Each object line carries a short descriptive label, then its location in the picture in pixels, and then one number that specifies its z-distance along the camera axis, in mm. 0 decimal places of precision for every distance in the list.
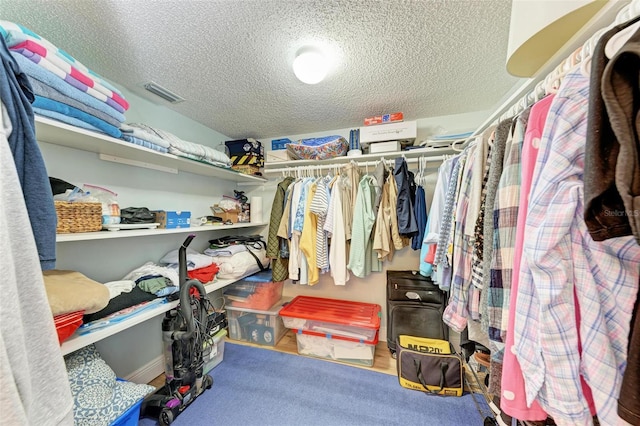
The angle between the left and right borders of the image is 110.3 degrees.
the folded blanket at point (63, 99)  904
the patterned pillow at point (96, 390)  970
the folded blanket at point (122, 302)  1104
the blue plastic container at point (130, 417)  1033
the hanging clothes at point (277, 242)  2047
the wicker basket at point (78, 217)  1008
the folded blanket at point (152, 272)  1523
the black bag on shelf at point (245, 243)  2168
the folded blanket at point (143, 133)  1291
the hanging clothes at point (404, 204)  1744
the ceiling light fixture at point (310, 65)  1217
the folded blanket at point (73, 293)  907
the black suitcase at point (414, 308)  1879
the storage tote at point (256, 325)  2141
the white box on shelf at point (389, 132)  1834
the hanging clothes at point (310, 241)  1893
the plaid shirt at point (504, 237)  709
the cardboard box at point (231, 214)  2229
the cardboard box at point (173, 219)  1537
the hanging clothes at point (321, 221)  1837
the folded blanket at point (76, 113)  925
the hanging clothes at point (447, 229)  1225
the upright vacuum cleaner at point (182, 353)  1355
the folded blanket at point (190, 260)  1720
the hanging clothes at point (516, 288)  603
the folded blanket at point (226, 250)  2021
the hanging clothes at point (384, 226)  1798
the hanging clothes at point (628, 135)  344
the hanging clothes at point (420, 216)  1818
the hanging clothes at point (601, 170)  401
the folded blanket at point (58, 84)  845
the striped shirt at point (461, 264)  1000
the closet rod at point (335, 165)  1976
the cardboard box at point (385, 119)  1893
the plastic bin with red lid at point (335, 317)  1830
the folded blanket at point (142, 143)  1306
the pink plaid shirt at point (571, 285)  478
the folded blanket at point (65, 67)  839
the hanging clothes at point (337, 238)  1841
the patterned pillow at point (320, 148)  2025
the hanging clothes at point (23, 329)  490
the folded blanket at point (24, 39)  795
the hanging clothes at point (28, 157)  590
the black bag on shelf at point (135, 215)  1339
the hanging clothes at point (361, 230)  1818
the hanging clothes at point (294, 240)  1950
